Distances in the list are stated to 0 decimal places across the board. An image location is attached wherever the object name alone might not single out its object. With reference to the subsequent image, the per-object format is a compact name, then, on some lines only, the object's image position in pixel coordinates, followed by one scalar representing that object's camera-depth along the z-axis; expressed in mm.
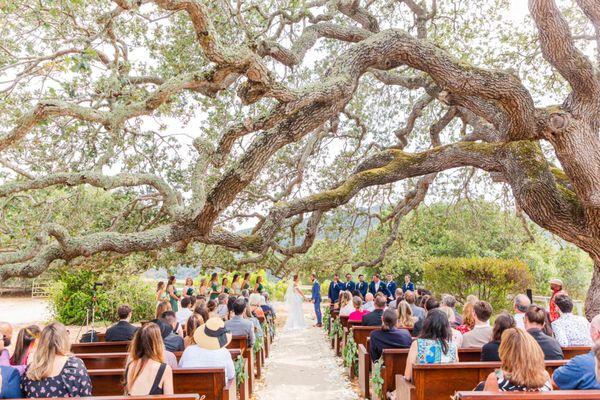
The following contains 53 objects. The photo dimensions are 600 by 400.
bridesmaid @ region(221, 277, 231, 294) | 14488
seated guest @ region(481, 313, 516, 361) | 5050
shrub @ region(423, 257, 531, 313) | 19250
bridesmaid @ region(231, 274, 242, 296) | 14758
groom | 17969
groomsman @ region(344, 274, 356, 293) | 17297
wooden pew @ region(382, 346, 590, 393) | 6145
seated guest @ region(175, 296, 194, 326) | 9109
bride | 17516
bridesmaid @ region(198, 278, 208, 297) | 13944
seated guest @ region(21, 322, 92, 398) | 3875
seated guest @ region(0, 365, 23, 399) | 3955
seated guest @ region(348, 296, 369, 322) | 10164
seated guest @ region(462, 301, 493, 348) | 6160
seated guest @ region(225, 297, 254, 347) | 8203
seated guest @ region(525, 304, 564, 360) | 5121
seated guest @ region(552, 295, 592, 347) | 6215
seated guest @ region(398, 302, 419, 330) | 7891
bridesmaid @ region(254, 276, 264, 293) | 15141
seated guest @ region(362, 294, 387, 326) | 8416
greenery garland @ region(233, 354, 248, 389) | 6754
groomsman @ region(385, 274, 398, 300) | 16578
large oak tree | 6602
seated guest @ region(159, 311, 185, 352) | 6516
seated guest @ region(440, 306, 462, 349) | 6105
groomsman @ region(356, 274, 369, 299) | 17234
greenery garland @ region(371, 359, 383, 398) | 6379
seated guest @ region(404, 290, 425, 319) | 9246
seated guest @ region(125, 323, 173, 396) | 3934
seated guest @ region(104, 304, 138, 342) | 7312
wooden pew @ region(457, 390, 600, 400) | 3227
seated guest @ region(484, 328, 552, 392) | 3510
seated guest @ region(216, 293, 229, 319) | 9623
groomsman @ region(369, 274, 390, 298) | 16619
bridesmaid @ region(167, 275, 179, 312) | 12843
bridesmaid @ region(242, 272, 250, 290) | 16383
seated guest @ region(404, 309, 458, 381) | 5020
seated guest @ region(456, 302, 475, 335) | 6945
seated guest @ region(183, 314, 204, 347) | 6224
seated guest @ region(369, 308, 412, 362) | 6469
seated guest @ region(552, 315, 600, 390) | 3723
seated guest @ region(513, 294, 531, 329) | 6629
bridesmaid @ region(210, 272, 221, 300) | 14656
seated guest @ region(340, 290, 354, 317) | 11742
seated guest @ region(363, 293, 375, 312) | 11740
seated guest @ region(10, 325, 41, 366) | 4566
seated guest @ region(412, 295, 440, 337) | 6984
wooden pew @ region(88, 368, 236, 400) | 5059
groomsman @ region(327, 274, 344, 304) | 17359
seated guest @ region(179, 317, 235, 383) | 5609
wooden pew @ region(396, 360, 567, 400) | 4766
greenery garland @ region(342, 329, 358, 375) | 8883
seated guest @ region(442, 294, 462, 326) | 7660
